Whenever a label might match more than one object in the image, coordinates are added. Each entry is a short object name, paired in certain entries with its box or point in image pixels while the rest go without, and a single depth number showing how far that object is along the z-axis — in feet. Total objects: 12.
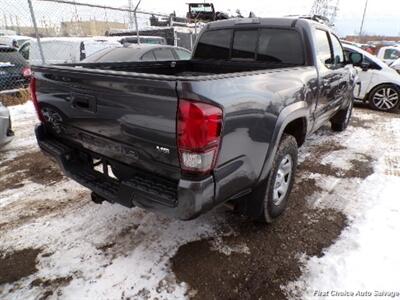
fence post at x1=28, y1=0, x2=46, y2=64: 23.86
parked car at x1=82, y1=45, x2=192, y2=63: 21.36
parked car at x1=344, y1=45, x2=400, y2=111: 26.35
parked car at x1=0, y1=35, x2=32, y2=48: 47.40
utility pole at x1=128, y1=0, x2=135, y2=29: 35.04
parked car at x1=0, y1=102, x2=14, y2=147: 15.39
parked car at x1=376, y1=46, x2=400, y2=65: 45.83
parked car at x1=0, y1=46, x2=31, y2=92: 26.50
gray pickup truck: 6.31
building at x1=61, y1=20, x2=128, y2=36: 36.28
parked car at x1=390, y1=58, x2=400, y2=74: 34.71
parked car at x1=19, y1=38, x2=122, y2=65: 28.91
